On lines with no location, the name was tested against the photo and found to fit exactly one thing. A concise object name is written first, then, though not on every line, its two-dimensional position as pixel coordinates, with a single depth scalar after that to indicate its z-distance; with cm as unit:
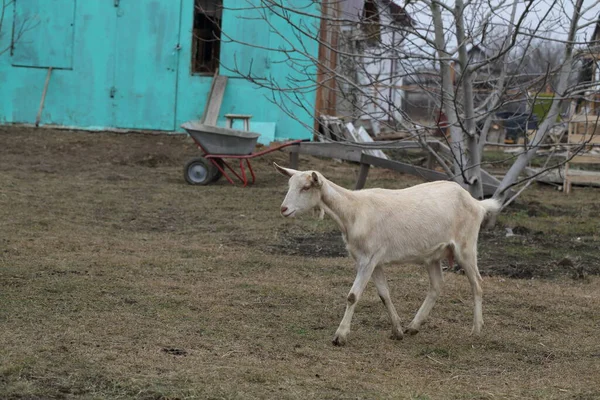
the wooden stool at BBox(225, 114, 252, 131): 1623
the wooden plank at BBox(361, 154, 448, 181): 1125
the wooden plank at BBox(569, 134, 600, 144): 1514
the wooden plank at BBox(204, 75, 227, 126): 1736
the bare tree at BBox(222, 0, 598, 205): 754
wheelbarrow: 1377
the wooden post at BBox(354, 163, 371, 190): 1272
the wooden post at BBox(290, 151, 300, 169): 1369
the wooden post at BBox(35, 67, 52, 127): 1756
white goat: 573
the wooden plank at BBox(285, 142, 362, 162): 1323
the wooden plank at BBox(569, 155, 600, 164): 1616
